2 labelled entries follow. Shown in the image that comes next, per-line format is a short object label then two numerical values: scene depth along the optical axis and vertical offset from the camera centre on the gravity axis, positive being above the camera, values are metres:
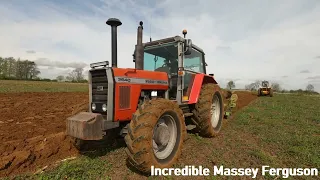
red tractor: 3.20 -0.32
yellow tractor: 26.54 -0.47
